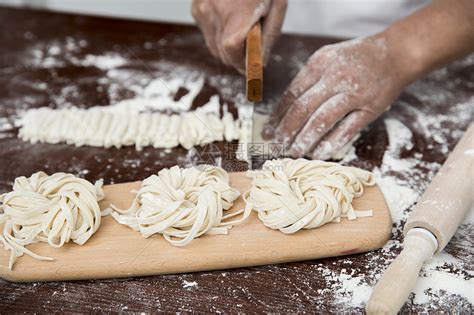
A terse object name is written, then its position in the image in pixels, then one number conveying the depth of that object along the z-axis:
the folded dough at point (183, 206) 0.72
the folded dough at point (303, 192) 0.73
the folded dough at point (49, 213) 0.71
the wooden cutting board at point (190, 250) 0.70
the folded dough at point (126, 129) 0.87
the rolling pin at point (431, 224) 0.65
